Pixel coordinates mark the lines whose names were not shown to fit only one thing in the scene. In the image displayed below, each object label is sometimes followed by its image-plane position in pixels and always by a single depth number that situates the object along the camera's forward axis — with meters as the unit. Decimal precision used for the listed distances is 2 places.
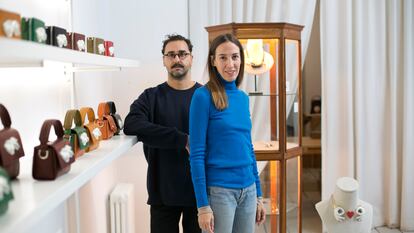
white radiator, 2.62
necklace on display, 2.44
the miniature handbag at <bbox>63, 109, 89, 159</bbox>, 1.39
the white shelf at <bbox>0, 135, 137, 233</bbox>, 0.84
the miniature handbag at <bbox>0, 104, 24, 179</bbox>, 1.01
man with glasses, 2.05
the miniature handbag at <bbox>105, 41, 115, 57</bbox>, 1.67
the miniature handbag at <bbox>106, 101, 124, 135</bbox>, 1.91
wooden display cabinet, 2.71
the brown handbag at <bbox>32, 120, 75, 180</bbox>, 1.12
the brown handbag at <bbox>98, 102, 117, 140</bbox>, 1.78
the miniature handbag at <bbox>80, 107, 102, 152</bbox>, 1.52
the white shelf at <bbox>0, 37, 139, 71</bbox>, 0.82
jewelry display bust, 2.43
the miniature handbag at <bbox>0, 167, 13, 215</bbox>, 0.84
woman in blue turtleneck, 1.73
